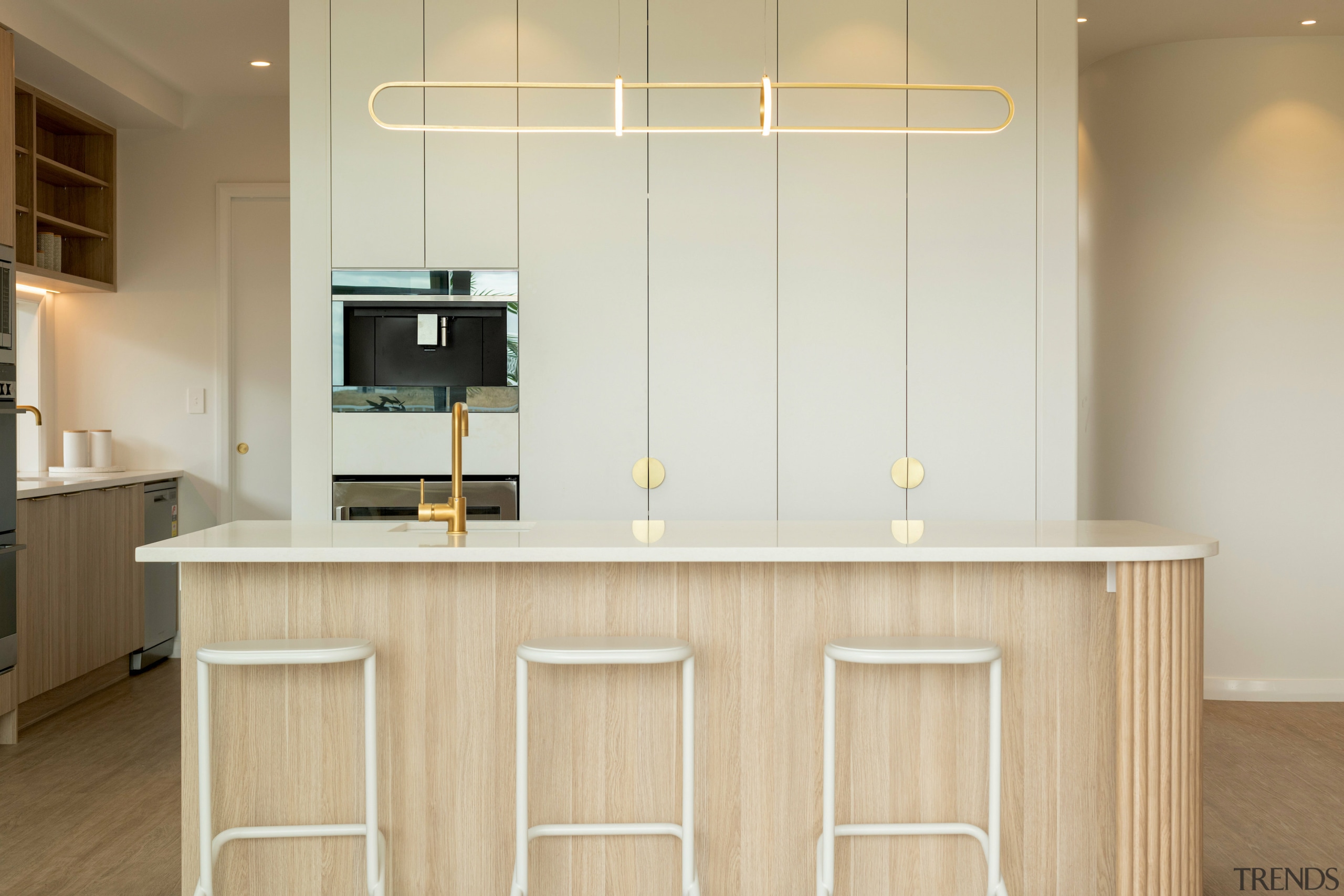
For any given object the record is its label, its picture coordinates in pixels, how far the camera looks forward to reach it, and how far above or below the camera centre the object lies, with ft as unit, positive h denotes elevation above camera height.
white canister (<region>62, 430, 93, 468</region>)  14.78 -0.13
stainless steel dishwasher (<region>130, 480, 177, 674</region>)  15.06 -2.35
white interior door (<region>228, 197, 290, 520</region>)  16.46 +1.20
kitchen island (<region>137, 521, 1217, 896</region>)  7.35 -2.19
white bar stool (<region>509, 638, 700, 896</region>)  6.42 -1.53
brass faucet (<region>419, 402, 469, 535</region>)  7.87 -0.59
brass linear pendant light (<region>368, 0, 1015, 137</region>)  7.40 +2.70
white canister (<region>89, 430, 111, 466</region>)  15.06 -0.11
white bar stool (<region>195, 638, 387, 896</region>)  6.48 -1.77
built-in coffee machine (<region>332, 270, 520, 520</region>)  11.14 +0.57
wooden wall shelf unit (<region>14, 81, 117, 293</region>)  14.69 +4.06
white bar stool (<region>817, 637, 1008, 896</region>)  6.45 -1.62
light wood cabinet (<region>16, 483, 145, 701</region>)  12.09 -2.00
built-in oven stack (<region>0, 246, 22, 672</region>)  11.28 -0.39
